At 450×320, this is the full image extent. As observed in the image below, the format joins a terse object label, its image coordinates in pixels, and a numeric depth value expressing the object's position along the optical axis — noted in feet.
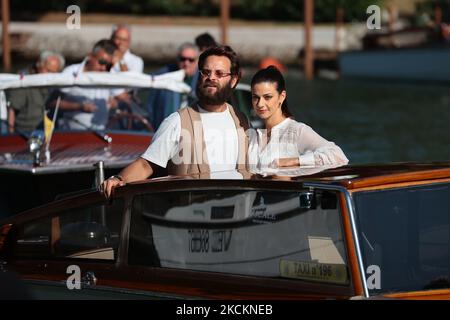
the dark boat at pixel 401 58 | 111.65
